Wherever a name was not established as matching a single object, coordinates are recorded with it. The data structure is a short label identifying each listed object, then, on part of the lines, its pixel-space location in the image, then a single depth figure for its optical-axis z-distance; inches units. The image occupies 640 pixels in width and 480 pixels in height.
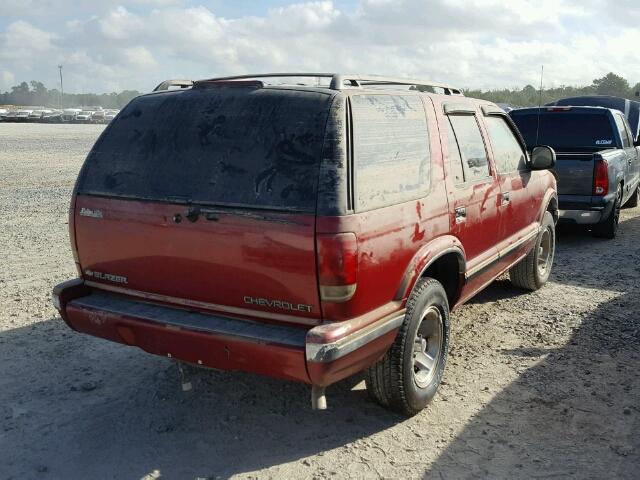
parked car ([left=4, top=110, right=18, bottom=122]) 2274.9
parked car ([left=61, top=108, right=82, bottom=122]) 2401.6
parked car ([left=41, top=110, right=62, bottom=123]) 2364.7
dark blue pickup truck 316.5
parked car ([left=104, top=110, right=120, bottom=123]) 2411.2
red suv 118.5
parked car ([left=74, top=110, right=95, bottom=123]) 2383.1
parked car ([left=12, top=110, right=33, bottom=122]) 2282.2
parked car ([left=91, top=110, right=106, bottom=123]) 2391.2
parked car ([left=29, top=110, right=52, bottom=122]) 2341.7
